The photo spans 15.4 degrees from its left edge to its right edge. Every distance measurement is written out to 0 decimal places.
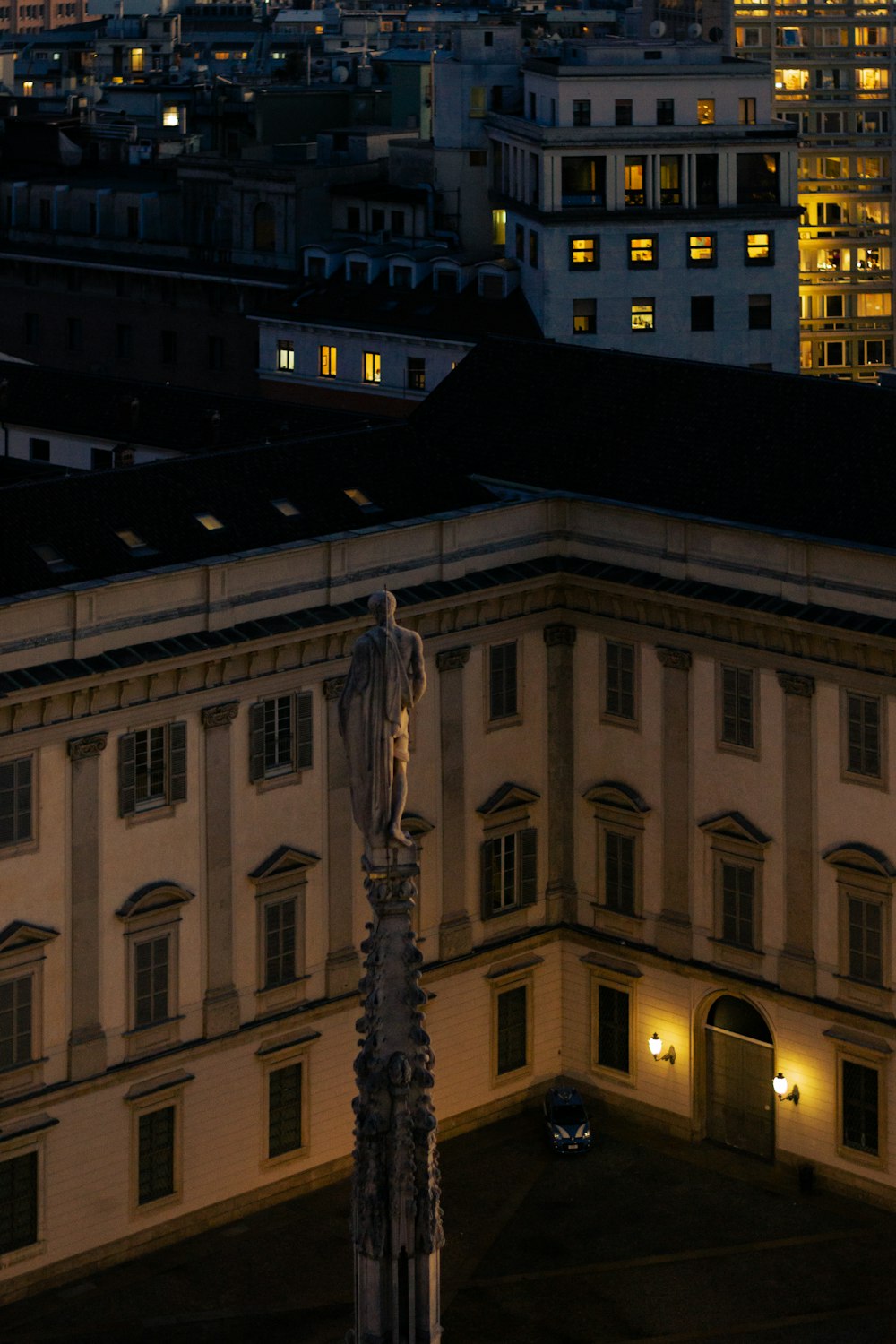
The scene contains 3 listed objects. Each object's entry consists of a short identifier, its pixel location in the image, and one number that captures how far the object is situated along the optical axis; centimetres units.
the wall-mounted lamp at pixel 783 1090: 10338
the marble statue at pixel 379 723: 5734
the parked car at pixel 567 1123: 10562
